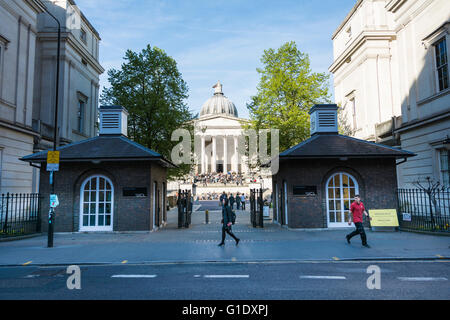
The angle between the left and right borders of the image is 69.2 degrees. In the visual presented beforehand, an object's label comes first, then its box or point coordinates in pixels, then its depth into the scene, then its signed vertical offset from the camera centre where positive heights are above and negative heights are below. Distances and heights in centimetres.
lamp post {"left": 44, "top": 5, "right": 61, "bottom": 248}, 1162 -97
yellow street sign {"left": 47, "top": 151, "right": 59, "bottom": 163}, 1210 +148
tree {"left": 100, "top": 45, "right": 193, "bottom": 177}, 2397 +744
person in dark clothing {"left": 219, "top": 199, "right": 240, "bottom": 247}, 1132 -78
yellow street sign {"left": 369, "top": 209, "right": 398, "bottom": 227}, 1391 -108
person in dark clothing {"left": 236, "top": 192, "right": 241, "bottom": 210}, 3293 -53
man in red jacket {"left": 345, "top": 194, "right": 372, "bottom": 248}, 1091 -77
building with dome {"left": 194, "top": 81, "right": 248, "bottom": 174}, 7631 +1221
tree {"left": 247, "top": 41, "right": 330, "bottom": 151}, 2456 +774
